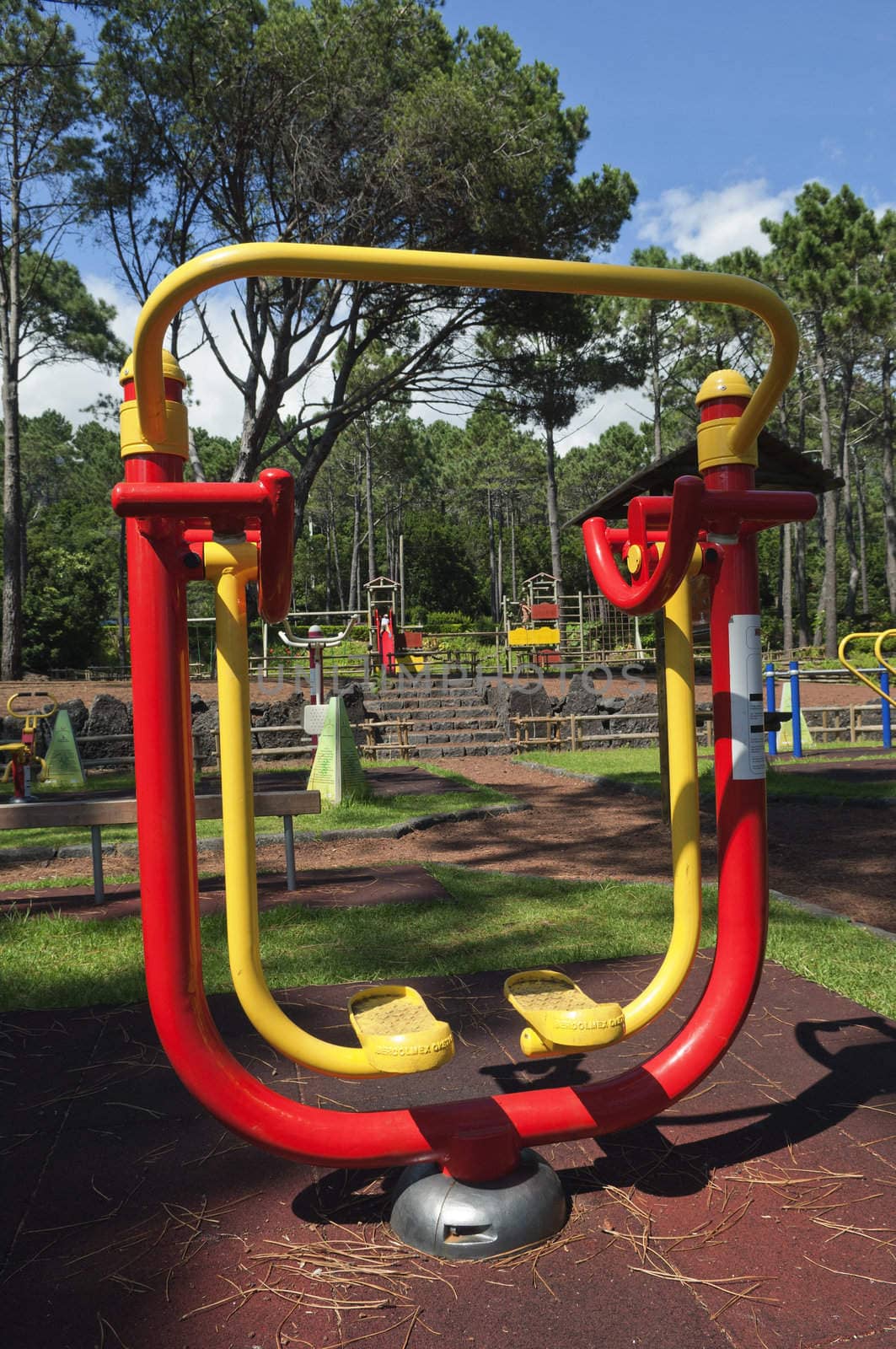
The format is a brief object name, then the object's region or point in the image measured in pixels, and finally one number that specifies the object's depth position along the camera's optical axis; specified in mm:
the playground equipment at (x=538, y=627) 25406
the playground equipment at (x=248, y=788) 1750
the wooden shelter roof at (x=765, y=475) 7449
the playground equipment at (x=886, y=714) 12508
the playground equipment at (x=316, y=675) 8844
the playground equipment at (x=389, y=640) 21444
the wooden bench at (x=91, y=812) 5098
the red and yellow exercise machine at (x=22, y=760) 7969
